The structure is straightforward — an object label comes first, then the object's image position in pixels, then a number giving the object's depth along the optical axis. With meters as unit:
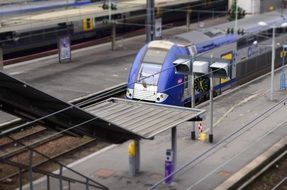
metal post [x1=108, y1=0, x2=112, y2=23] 35.93
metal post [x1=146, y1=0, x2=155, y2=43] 36.50
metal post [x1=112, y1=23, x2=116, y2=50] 36.53
